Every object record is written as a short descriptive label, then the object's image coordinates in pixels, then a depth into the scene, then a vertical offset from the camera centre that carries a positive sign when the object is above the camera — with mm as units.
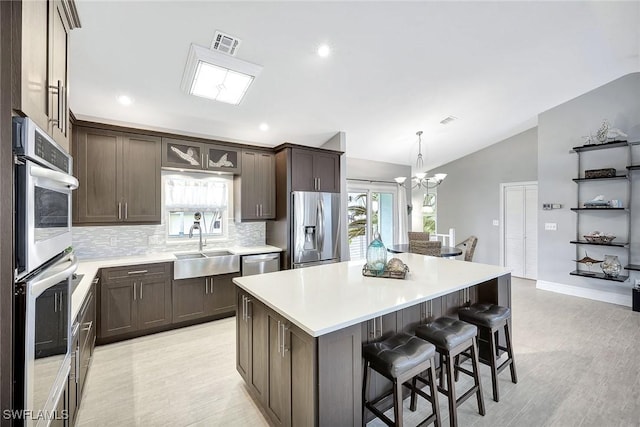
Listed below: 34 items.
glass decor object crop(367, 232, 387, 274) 2273 -353
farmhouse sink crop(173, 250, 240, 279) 3363 -633
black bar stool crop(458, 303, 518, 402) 2125 -882
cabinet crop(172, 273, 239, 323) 3404 -1057
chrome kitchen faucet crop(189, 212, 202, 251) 3905 -173
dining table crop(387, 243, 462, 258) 4378 -619
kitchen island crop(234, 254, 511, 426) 1402 -698
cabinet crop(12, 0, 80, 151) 866 +589
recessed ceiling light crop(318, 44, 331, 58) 2713 +1609
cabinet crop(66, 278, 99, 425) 1646 -970
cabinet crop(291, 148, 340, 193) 4160 +661
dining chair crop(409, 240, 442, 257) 4246 -534
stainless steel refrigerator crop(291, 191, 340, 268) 4086 -227
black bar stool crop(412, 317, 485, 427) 1801 -897
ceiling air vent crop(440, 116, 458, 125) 4691 +1582
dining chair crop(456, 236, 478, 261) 5043 -652
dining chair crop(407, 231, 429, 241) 4938 -408
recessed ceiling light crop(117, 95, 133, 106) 3025 +1253
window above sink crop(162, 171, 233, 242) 3836 +159
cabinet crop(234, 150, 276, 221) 4094 +386
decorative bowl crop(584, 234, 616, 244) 4242 -395
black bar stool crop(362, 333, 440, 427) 1552 -861
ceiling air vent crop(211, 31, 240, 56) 2422 +1522
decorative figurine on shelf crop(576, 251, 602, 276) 4404 -776
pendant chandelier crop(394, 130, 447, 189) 4527 +612
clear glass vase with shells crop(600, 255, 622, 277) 4148 -806
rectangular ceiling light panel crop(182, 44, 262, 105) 2624 +1430
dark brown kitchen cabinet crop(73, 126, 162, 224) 3055 +430
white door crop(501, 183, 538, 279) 5812 -342
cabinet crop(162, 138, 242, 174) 3562 +775
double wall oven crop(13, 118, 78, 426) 843 -207
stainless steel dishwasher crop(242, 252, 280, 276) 3783 -696
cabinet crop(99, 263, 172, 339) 2986 -953
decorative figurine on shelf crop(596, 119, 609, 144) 4234 +1207
